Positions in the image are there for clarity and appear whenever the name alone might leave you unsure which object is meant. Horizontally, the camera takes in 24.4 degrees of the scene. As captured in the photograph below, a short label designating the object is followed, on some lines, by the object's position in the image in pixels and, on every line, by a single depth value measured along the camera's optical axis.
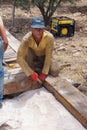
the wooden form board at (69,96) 2.45
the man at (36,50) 2.88
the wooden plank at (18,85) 2.98
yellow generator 5.40
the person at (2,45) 2.48
